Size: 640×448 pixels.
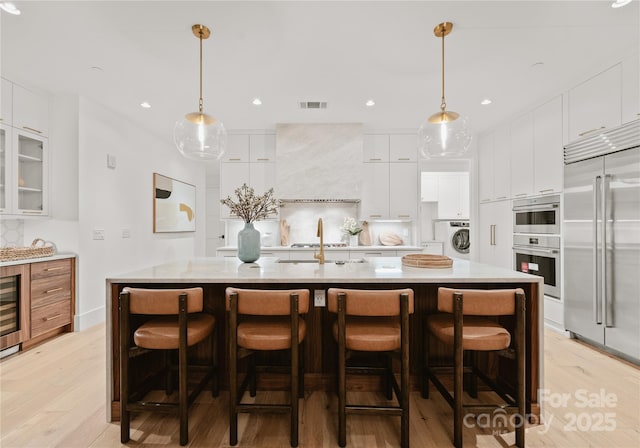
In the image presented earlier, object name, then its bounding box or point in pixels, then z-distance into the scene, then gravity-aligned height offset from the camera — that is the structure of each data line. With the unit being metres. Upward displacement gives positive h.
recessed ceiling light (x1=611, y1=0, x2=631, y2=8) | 2.11 +1.48
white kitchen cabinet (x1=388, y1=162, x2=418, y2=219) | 4.84 +0.50
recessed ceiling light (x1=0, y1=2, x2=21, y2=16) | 2.14 +1.49
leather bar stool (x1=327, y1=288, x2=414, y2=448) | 1.69 -0.61
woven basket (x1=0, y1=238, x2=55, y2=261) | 2.90 -0.26
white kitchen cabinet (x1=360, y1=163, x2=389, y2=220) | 4.88 +0.54
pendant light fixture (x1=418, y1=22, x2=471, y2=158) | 2.32 +0.67
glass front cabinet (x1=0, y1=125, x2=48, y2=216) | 3.14 +0.55
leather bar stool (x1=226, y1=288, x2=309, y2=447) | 1.72 -0.61
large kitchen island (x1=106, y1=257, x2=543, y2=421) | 1.91 -0.42
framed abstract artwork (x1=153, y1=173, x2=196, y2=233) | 4.97 +0.33
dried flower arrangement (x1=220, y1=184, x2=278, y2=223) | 2.49 +0.13
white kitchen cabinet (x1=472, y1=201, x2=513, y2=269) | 4.31 -0.15
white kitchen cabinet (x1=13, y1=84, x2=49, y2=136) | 3.25 +1.22
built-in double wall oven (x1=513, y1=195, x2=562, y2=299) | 3.53 -0.18
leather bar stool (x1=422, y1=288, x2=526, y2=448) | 1.70 -0.61
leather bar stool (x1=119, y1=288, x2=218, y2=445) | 1.74 -0.62
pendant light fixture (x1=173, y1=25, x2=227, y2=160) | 2.31 +0.67
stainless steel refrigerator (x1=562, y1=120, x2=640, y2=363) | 2.71 -0.15
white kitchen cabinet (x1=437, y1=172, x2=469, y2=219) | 5.84 +0.54
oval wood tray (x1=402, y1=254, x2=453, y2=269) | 2.24 -0.27
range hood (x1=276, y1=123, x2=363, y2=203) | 4.67 +0.95
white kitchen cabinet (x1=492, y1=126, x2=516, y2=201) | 4.36 +0.85
